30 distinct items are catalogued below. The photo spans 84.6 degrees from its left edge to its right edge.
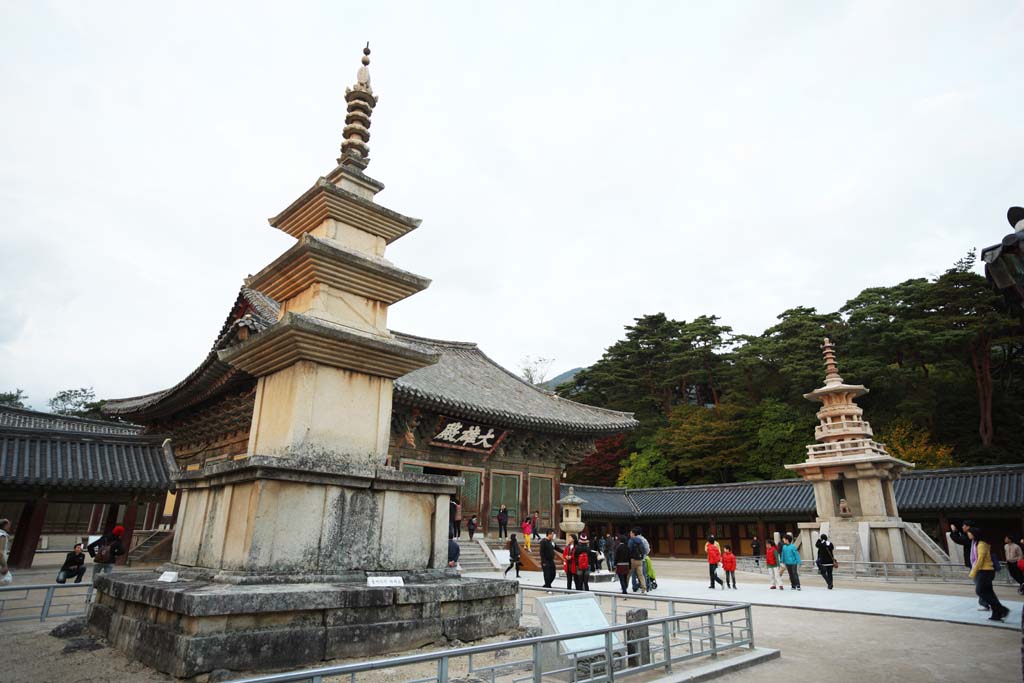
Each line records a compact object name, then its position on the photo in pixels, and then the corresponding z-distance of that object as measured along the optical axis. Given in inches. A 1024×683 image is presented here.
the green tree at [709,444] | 1520.7
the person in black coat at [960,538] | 468.4
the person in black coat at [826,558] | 627.5
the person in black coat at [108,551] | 414.0
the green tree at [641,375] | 1824.3
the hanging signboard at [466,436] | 813.2
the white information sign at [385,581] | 239.9
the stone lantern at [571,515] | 843.4
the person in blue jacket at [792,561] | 616.7
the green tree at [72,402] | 2497.2
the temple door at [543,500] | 938.1
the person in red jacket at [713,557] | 622.2
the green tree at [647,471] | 1592.0
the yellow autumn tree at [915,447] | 1187.9
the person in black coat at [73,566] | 436.1
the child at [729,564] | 610.9
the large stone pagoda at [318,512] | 202.8
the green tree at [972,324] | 1220.5
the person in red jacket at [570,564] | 537.6
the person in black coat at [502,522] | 844.0
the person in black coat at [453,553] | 538.0
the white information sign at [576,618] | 228.7
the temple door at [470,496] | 845.2
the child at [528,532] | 834.1
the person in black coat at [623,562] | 516.7
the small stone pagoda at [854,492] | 816.3
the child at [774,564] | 613.0
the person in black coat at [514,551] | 641.6
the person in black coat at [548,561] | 534.0
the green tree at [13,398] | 2517.8
